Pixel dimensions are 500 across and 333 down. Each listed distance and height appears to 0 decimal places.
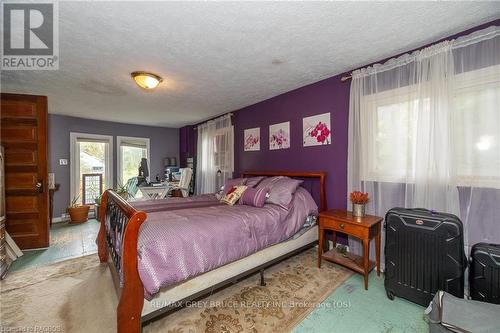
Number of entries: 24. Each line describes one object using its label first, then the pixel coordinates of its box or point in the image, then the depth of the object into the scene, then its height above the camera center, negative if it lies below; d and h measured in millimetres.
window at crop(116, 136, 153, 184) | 5516 +342
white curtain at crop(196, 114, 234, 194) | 4512 +283
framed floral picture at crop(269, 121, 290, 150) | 3453 +509
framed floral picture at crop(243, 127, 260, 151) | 3967 +522
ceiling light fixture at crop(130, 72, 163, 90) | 2564 +1066
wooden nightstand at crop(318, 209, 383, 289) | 2049 -663
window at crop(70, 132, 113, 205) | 4926 +62
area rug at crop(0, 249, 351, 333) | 1623 -1184
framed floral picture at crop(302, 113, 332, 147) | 2930 +511
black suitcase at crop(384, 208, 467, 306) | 1592 -713
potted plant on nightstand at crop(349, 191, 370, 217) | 2242 -382
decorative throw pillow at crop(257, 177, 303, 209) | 2548 -297
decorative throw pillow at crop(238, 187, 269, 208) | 2607 -378
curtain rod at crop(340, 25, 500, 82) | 1738 +1092
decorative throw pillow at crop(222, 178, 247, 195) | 3228 -261
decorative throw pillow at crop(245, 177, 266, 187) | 3076 -216
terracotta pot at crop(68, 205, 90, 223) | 4479 -966
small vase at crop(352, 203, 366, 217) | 2240 -463
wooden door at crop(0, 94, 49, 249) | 2916 +28
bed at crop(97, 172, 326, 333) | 1356 -675
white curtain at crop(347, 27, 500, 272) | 1792 +321
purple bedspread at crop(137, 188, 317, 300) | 1445 -583
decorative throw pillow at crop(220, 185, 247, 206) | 2838 -380
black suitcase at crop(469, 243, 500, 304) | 1468 -758
